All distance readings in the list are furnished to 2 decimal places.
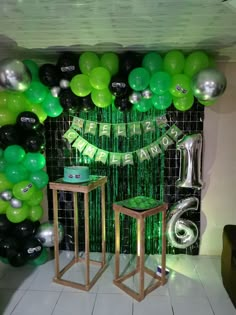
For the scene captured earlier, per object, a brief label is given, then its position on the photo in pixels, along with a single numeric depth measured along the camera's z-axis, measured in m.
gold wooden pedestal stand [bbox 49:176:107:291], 2.48
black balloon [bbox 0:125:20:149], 2.52
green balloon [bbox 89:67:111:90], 2.39
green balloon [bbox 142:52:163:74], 2.48
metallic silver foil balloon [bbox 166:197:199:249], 2.97
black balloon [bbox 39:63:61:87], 2.51
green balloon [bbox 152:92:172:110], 2.51
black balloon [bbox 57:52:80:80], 2.51
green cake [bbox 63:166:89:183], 2.55
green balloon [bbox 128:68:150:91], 2.39
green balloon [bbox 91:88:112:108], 2.51
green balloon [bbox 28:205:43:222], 2.82
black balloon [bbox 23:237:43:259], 2.72
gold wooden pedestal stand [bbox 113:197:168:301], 2.37
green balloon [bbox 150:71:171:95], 2.38
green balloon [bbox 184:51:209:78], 2.42
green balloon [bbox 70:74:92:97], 2.45
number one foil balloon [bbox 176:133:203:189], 2.87
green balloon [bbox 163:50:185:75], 2.44
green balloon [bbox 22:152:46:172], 2.61
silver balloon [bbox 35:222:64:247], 2.84
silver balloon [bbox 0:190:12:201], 2.65
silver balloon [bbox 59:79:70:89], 2.54
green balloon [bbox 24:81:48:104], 2.52
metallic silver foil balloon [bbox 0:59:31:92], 2.21
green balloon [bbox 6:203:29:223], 2.68
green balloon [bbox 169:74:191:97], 2.40
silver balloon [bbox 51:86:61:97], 2.56
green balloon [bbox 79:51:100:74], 2.48
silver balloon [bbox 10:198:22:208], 2.66
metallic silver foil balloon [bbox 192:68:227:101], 2.23
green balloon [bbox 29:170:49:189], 2.67
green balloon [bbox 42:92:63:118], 2.60
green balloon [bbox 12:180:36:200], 2.58
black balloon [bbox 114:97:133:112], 2.57
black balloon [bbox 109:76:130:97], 2.41
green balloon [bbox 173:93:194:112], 2.51
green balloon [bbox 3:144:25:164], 2.53
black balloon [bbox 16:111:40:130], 2.53
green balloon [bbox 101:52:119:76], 2.50
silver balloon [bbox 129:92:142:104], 2.53
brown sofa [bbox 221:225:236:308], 2.32
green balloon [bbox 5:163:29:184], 2.58
